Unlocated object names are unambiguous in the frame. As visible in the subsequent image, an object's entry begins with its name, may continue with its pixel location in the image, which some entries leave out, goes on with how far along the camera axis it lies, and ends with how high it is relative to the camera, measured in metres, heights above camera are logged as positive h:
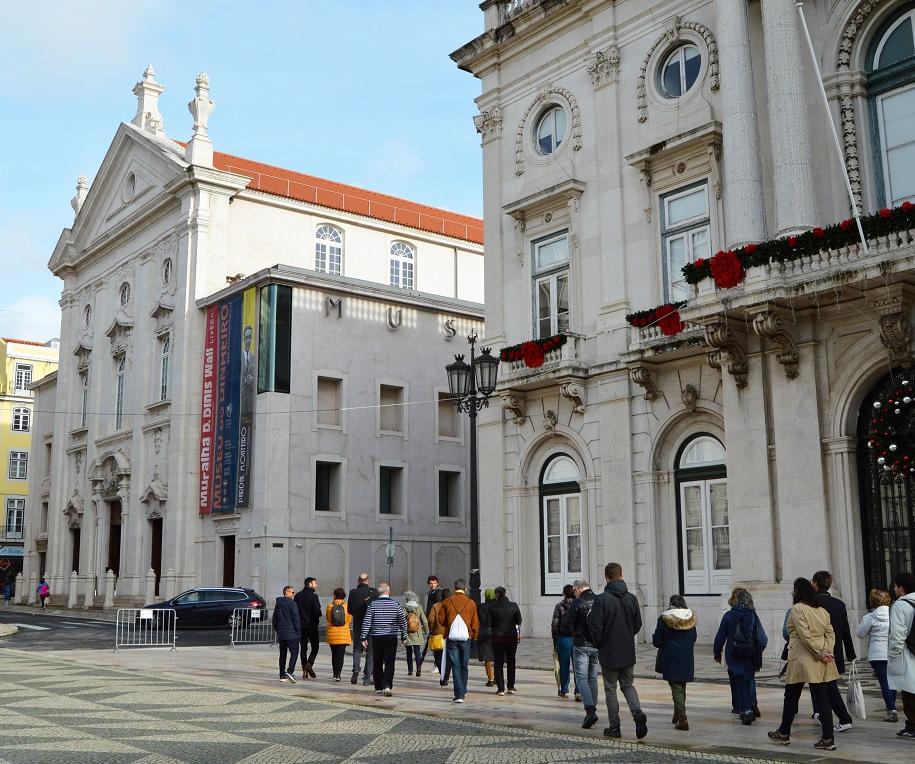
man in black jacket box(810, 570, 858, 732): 12.20 -0.60
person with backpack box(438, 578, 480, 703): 14.76 -0.88
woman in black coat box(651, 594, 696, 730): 11.50 -0.89
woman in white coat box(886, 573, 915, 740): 10.79 -0.92
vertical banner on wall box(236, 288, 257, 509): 37.97 +6.33
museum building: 38.19 +7.27
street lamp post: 19.84 +3.45
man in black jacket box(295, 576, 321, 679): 18.62 -0.75
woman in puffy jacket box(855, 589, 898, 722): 11.62 -0.77
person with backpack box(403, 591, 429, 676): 18.08 -0.90
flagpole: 18.00 +7.65
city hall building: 19.38 +5.22
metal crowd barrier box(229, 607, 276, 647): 27.61 -1.56
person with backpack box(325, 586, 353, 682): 17.89 -1.02
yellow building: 74.44 +9.50
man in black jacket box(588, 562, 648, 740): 11.48 -0.76
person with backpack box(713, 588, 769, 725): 11.88 -0.89
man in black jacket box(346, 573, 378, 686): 17.12 -0.68
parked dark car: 33.00 -1.06
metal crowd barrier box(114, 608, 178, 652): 25.98 -1.57
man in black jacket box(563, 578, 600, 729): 12.23 -1.11
